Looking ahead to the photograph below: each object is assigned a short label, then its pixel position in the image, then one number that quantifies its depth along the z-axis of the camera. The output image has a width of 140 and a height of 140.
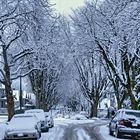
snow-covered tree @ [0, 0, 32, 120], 21.58
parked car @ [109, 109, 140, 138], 25.72
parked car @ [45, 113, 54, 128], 37.72
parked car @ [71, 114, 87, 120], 71.79
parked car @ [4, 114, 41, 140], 23.09
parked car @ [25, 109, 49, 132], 32.42
